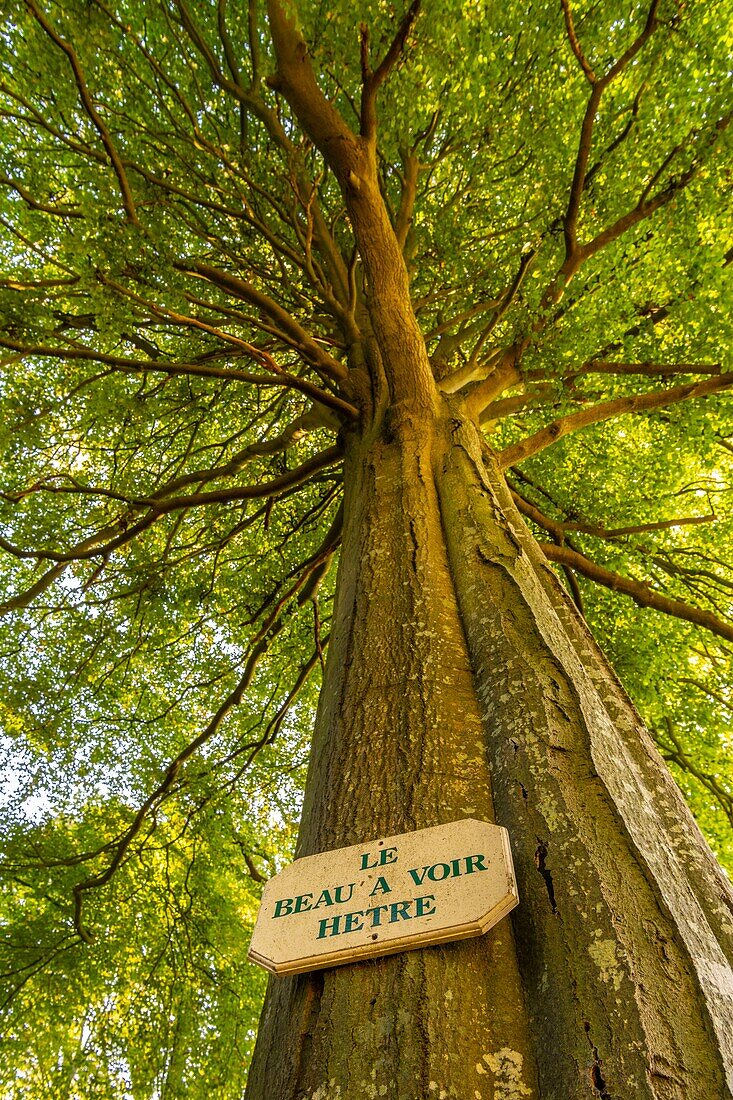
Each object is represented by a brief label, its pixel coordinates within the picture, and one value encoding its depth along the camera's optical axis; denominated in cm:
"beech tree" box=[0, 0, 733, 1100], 120
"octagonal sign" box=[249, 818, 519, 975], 117
